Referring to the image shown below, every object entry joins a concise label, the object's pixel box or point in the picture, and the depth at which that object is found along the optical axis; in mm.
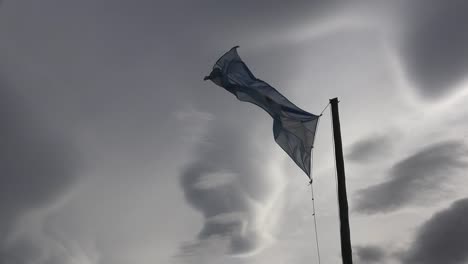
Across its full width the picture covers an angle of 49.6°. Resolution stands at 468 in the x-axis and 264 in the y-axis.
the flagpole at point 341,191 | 18141
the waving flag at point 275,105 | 21562
